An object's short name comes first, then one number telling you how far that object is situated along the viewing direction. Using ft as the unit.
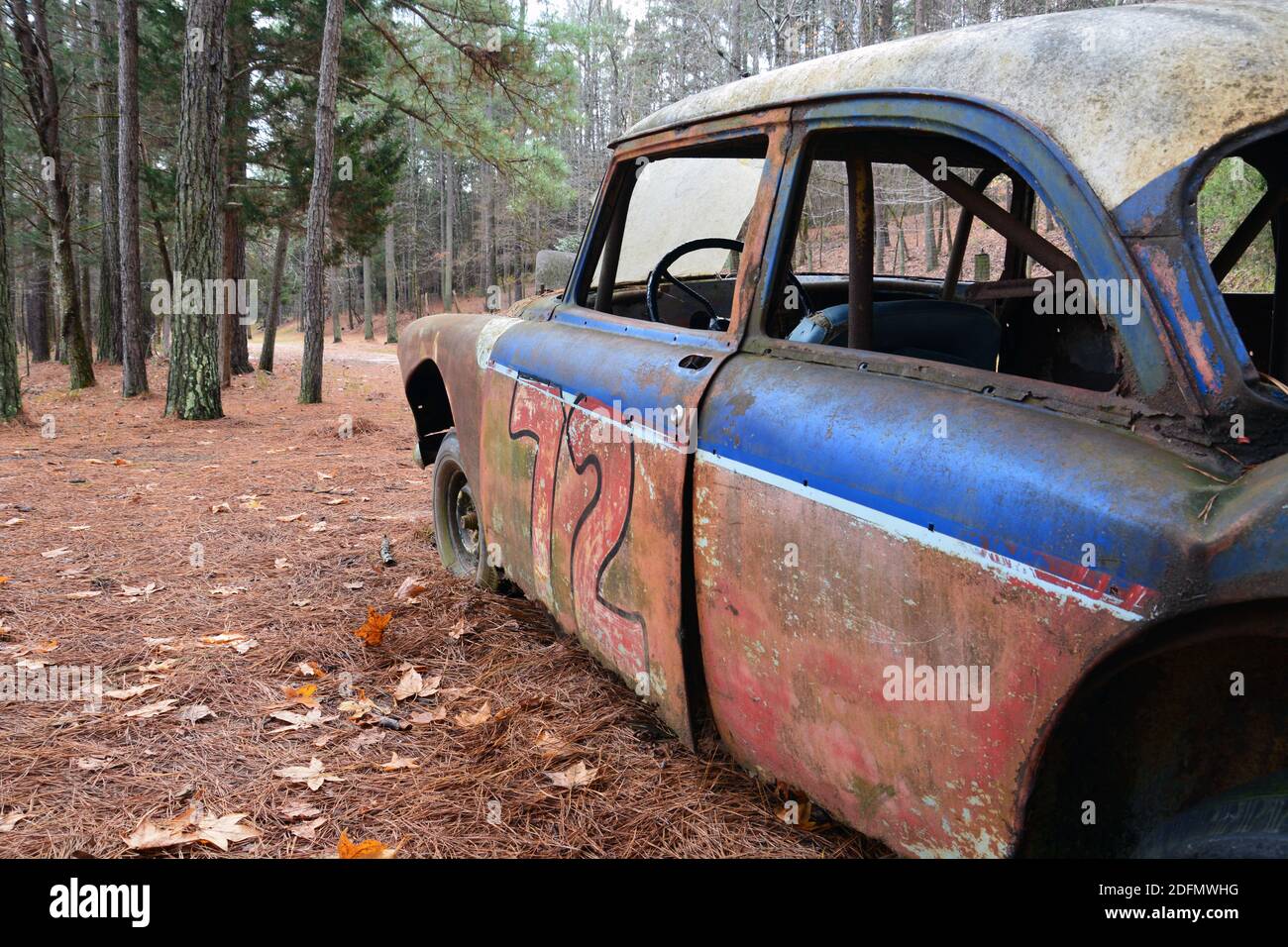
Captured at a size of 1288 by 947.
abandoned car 4.31
